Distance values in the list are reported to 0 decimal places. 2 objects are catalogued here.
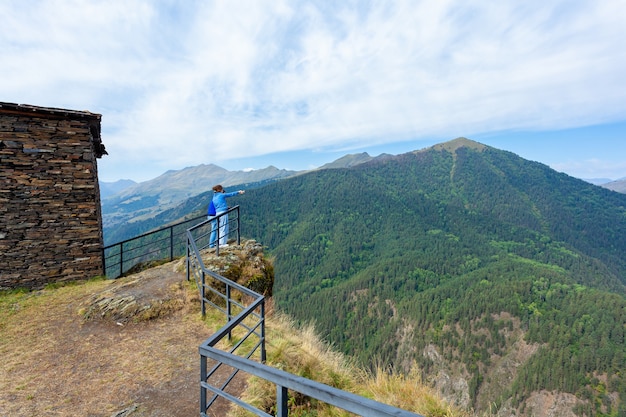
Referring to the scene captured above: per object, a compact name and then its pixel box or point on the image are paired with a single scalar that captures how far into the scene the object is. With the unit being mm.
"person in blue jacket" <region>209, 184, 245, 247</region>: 11328
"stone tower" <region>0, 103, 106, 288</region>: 10070
